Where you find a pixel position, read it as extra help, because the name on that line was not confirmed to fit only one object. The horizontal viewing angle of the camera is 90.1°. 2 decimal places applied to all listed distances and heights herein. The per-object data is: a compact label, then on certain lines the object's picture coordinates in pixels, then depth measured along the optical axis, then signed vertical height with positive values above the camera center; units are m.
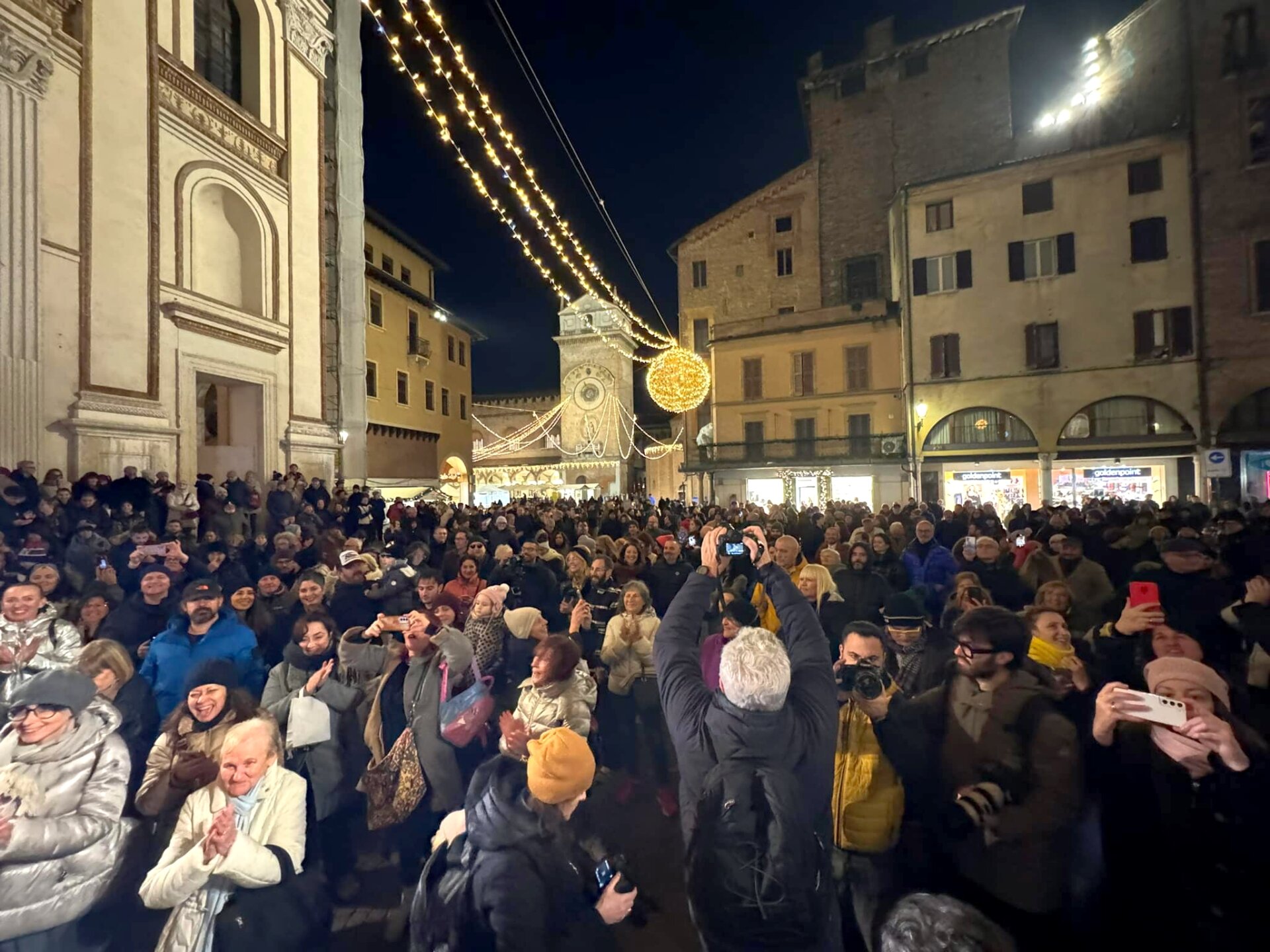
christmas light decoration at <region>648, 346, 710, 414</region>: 19.86 +3.38
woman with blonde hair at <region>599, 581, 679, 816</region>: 4.59 -1.35
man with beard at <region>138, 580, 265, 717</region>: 3.84 -0.94
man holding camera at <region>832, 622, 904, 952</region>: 2.65 -1.35
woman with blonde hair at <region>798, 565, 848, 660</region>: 4.59 -0.93
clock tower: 37.53 +5.77
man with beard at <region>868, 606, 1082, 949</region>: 2.43 -1.18
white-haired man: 2.17 -0.98
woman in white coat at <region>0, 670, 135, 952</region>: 2.55 -1.30
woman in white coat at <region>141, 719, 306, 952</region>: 2.47 -1.39
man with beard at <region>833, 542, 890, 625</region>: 5.26 -0.92
